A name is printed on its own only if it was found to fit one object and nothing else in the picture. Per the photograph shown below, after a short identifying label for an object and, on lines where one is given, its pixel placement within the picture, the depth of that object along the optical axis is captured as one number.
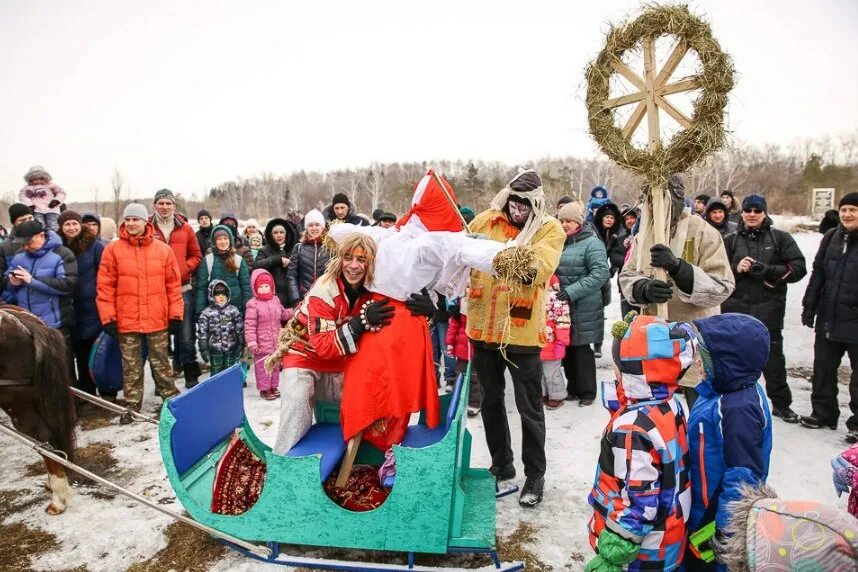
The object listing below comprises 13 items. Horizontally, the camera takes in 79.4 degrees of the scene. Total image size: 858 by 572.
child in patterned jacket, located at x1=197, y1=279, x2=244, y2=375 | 5.76
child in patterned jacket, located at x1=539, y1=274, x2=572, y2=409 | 5.13
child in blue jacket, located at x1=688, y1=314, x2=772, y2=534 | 1.96
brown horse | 3.54
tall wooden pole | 2.75
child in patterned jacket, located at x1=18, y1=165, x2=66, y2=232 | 5.95
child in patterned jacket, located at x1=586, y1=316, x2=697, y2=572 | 1.90
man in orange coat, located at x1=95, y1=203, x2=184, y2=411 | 5.05
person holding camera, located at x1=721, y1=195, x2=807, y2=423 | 4.81
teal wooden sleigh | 2.63
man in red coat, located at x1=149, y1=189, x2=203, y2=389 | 6.07
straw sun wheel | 2.65
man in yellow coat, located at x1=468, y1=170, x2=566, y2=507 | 3.23
